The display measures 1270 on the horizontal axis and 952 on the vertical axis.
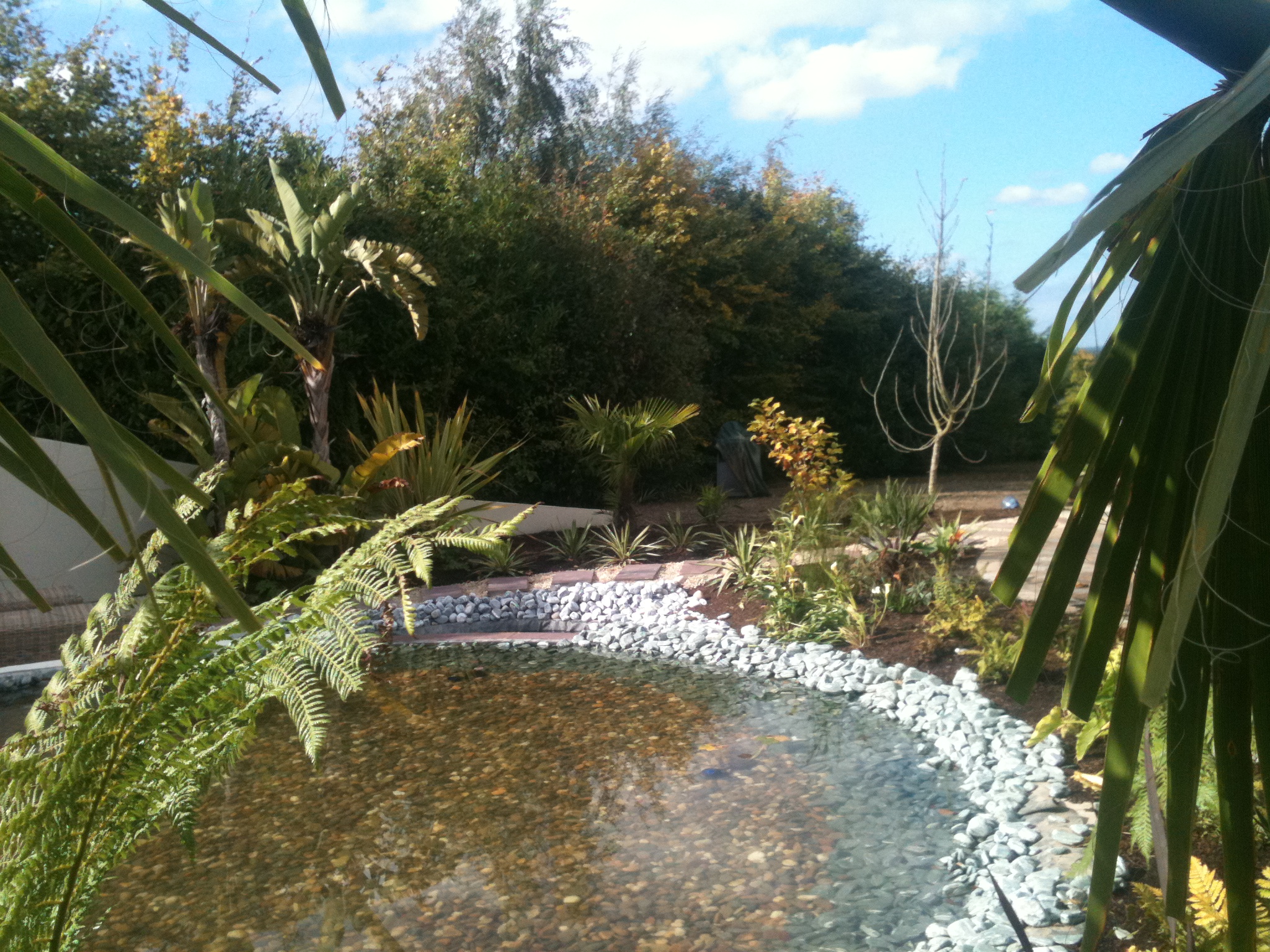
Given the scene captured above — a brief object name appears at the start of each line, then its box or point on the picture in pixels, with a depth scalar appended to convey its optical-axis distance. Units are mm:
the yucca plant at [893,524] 5820
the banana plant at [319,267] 7008
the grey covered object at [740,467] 12609
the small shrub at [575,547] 7953
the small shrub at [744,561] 6543
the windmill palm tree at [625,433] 8117
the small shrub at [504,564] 7414
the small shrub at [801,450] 6906
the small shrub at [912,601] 5641
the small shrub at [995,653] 4449
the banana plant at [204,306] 6242
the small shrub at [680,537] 8180
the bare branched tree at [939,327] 7672
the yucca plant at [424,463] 7543
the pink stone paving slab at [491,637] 6062
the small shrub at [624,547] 7637
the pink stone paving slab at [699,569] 7090
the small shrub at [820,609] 5504
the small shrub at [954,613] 4883
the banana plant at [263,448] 6633
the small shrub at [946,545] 5859
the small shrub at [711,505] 8977
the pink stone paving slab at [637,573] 7098
